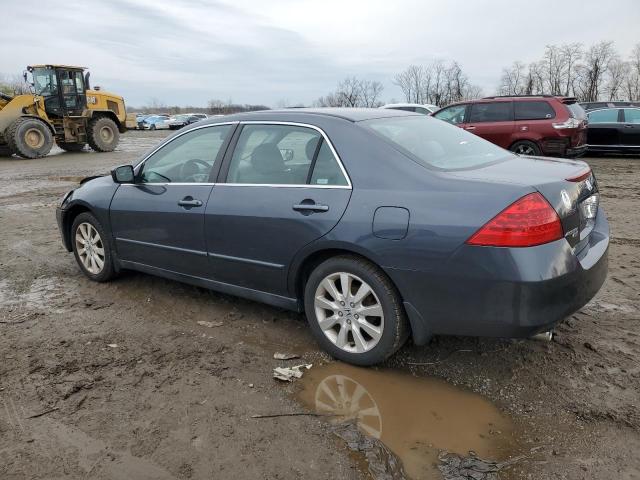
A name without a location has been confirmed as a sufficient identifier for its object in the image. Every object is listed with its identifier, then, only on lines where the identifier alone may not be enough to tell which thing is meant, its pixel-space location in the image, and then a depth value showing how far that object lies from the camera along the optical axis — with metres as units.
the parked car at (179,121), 47.67
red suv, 11.03
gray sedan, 2.68
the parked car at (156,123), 50.65
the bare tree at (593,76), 47.85
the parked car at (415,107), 19.66
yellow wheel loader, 17.75
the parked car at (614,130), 13.23
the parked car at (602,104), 16.30
